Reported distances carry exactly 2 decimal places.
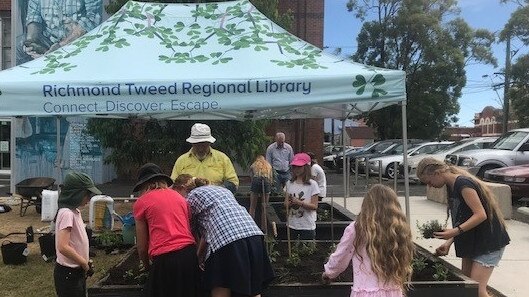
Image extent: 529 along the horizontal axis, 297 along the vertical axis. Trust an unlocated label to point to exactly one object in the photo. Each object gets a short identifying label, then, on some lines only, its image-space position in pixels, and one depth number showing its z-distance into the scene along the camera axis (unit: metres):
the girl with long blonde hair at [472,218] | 3.87
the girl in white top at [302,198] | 5.40
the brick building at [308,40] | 21.83
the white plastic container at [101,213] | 8.39
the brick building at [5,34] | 18.53
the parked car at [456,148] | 18.27
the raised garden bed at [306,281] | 4.20
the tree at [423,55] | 29.45
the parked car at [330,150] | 31.47
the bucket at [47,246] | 6.76
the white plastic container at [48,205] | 9.11
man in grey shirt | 10.29
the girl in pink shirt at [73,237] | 3.69
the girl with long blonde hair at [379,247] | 2.95
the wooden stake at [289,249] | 5.30
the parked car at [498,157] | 14.38
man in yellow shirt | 5.44
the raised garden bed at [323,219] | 7.32
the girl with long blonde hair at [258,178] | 7.55
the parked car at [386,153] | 21.48
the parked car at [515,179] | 11.42
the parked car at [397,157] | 19.67
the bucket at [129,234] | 7.34
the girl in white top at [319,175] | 7.44
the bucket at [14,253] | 6.66
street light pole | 29.67
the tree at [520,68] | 29.08
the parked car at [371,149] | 23.63
